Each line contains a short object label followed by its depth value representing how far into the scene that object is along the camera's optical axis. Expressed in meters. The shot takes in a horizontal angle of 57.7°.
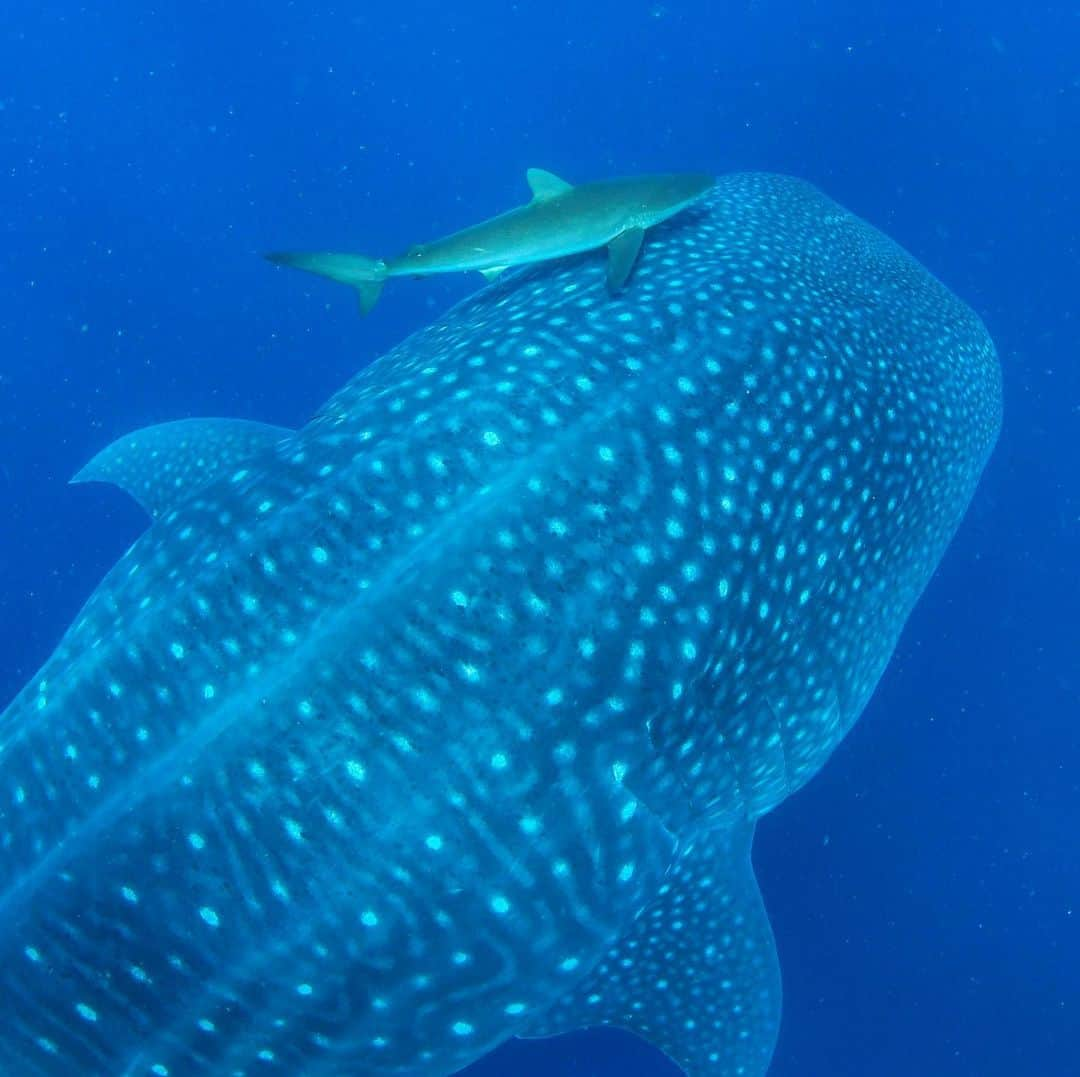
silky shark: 3.62
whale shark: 2.91
